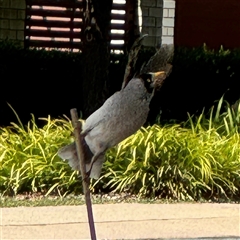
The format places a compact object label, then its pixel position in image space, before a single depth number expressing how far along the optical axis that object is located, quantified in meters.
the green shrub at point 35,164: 11.18
